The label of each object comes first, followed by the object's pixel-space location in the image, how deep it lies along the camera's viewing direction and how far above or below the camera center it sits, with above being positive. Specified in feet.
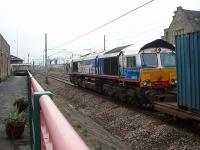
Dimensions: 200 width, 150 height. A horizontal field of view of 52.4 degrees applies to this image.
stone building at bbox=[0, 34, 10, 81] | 79.33 +2.32
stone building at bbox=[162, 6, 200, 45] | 80.10 +19.30
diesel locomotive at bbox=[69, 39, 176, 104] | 32.69 -0.09
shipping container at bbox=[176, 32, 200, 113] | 18.74 +0.02
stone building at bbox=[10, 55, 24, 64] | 185.84 +10.87
